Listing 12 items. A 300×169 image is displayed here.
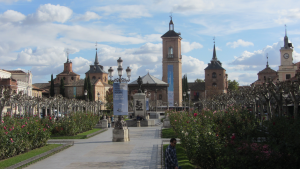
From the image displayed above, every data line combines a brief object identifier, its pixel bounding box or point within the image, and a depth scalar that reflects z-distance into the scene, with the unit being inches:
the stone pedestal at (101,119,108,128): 1232.8
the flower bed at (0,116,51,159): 488.7
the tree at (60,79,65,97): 3775.8
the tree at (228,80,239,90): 5123.0
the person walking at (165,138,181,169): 329.7
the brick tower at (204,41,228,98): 4425.4
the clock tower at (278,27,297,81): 2425.0
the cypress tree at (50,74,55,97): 3533.5
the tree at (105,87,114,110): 3081.9
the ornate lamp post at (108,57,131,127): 794.7
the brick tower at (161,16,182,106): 3462.1
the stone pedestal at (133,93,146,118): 1334.9
